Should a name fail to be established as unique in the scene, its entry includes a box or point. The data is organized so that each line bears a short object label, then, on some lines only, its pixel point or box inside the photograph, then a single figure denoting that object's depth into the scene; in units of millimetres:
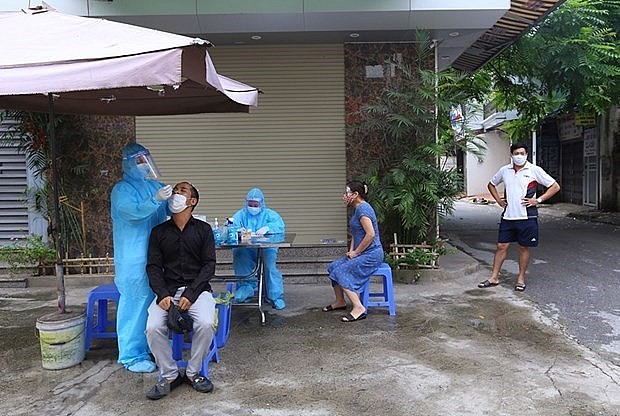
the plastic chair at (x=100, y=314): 4812
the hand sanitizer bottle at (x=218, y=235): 5367
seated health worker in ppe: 5973
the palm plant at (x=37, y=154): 7488
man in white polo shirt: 6695
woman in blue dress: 5516
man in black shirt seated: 3877
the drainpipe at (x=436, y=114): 7130
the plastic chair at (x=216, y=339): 4354
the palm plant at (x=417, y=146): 7074
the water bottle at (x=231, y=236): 5363
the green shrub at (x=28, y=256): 7539
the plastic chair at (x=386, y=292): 5711
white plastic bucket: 4250
